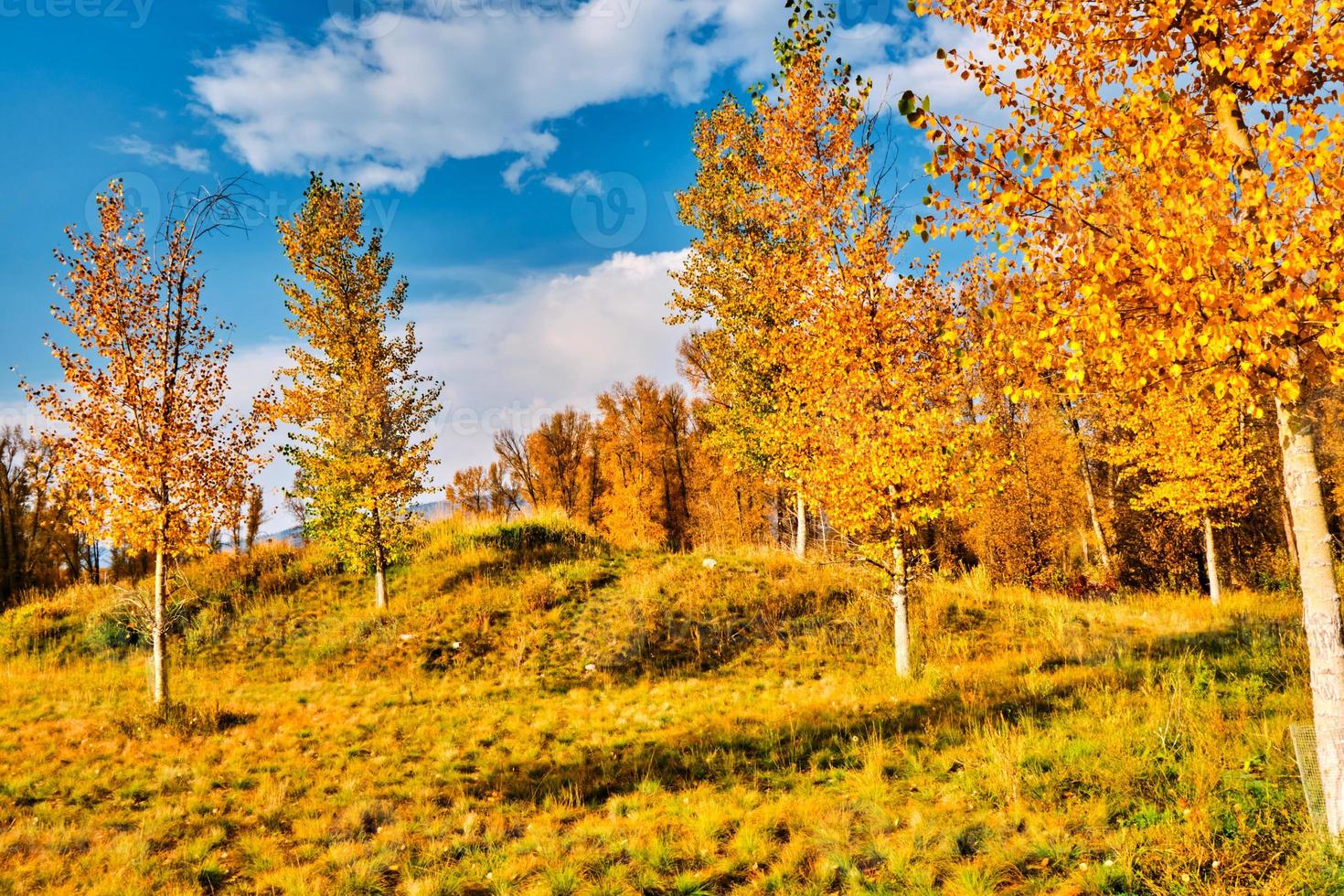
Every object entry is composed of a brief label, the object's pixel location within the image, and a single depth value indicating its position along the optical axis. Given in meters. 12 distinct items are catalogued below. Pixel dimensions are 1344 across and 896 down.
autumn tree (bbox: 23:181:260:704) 11.64
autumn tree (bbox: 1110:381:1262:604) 18.95
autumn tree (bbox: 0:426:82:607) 31.06
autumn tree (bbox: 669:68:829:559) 18.31
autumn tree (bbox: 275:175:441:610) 17.41
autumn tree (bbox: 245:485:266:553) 32.59
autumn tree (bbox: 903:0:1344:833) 4.14
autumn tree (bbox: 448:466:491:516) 58.47
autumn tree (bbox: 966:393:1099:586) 28.06
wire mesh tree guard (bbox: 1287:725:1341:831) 4.77
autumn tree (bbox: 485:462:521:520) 53.25
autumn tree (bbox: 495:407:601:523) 50.34
